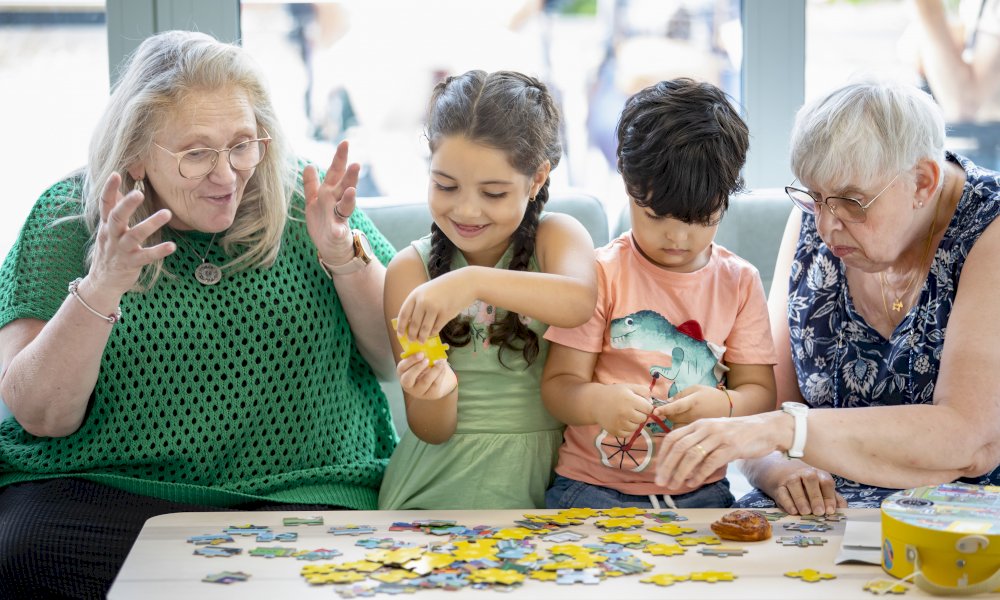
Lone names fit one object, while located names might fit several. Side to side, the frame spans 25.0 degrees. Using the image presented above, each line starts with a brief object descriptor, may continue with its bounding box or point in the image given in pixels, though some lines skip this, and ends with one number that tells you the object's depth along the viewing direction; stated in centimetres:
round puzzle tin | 212
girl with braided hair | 248
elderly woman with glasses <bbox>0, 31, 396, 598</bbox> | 251
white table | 214
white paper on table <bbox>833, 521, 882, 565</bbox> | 220
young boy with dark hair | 245
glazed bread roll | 226
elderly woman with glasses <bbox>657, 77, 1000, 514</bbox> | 238
